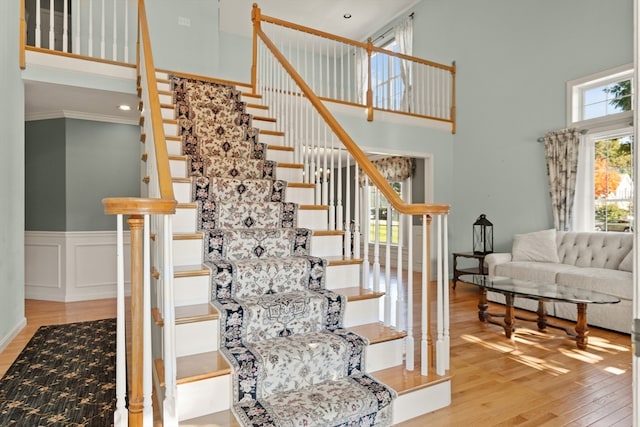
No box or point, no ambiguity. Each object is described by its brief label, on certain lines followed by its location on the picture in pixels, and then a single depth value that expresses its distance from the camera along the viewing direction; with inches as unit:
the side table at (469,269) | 201.2
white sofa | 138.1
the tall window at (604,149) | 166.9
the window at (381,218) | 313.7
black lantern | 213.0
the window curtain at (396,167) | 282.8
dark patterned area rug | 81.9
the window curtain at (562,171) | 177.9
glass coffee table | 120.4
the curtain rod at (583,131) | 176.0
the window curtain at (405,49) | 263.3
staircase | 72.5
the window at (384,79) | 288.2
